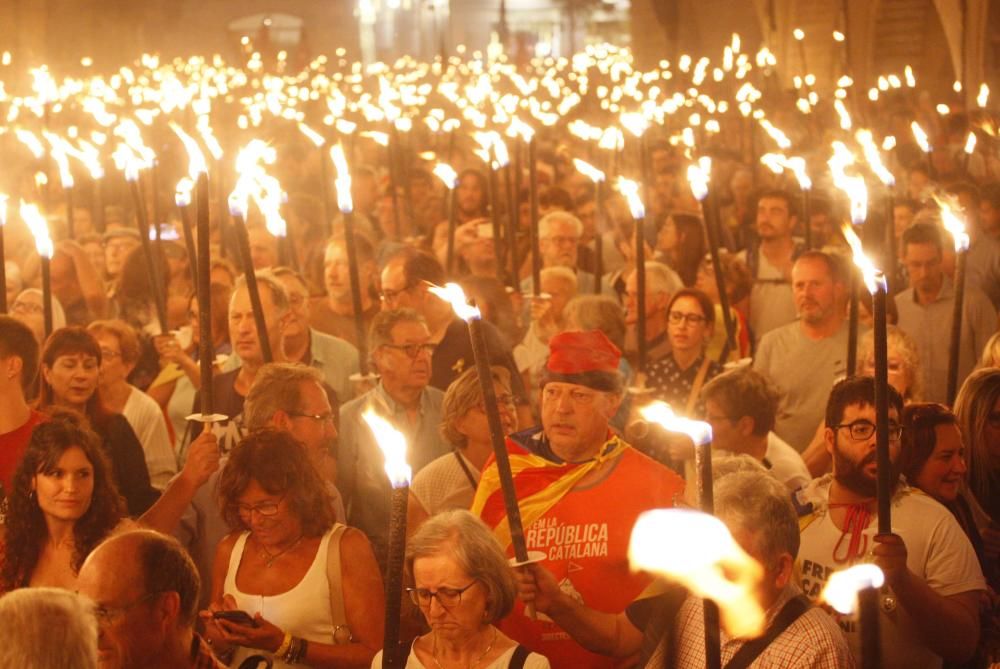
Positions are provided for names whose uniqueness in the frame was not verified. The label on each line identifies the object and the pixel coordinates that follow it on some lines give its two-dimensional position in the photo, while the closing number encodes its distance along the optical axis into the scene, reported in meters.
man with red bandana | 9.09
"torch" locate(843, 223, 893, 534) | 6.94
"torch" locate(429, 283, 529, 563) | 7.16
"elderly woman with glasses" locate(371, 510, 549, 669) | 7.80
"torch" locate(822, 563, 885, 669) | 4.50
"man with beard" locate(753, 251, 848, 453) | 13.77
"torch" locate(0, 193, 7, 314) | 11.52
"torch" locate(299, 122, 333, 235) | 17.19
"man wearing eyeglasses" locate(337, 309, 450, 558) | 11.68
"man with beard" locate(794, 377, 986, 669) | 8.57
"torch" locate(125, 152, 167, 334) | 12.80
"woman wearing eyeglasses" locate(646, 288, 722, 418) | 13.35
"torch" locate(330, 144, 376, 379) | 11.29
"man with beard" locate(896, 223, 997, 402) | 14.60
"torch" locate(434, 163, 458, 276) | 15.16
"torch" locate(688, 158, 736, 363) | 12.41
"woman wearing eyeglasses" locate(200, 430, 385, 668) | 8.78
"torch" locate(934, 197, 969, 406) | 10.37
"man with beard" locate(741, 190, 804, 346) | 17.44
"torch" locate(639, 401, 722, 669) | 5.46
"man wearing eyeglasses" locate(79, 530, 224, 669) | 7.25
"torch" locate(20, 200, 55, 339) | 11.11
